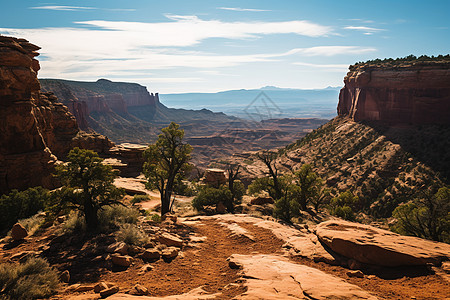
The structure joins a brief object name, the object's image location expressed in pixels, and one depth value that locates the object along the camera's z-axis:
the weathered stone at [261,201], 34.16
